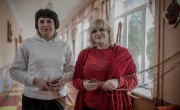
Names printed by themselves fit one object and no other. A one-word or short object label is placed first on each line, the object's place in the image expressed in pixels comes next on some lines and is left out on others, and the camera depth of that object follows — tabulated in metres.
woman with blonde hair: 1.29
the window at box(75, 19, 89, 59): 6.34
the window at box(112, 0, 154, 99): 2.78
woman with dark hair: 1.37
